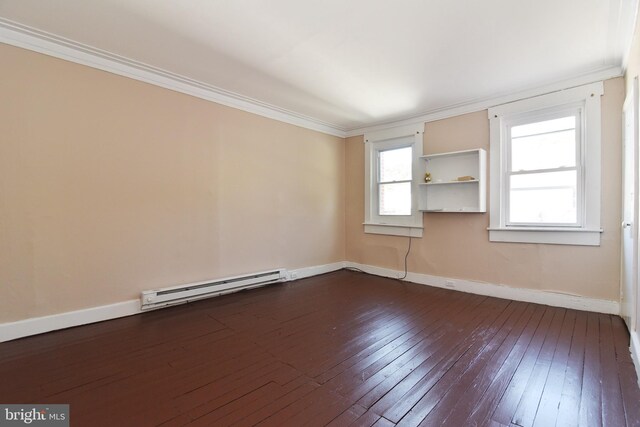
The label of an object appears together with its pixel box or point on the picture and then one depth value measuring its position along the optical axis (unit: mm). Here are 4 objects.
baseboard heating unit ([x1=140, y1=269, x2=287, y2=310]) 3062
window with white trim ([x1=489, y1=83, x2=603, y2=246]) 3107
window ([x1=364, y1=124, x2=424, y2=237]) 4574
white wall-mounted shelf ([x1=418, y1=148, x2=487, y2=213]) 3800
